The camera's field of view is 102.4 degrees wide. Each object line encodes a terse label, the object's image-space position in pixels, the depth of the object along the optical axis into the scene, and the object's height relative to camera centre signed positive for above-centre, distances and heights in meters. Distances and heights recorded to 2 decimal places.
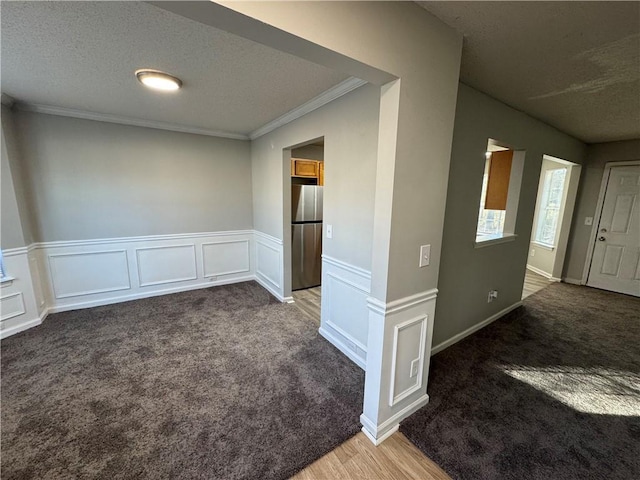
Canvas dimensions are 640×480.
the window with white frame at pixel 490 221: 5.25 -0.49
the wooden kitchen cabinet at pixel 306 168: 4.05 +0.42
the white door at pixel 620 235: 3.94 -0.56
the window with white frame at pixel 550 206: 4.83 -0.15
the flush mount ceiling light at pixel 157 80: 1.98 +0.89
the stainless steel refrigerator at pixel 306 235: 3.89 -0.63
